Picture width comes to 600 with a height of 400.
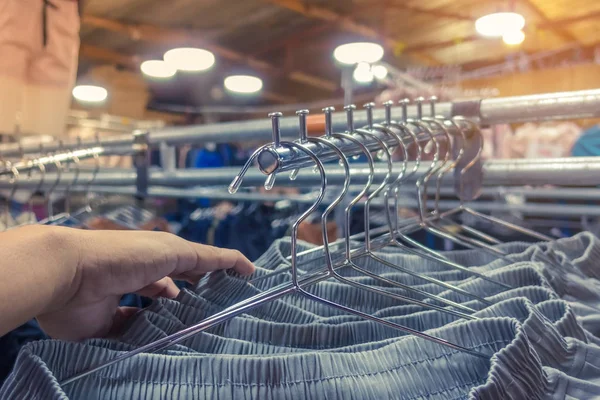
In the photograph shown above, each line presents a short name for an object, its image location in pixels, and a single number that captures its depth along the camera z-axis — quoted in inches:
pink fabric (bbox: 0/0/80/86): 46.1
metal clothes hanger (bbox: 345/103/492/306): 17.5
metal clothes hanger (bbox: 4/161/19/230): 34.2
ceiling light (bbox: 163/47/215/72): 142.5
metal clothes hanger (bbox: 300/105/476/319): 15.6
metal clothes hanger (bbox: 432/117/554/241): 25.3
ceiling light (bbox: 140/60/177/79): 160.6
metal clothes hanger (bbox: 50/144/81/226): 34.4
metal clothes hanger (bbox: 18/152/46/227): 35.1
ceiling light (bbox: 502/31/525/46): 107.8
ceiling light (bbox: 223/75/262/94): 190.2
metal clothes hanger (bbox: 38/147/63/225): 34.2
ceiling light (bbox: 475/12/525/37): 101.3
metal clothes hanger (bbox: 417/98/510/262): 22.2
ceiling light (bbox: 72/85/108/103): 151.9
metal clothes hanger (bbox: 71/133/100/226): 37.2
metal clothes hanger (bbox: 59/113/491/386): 14.2
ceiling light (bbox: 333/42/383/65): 136.6
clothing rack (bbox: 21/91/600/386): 14.6
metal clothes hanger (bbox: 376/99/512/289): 20.0
